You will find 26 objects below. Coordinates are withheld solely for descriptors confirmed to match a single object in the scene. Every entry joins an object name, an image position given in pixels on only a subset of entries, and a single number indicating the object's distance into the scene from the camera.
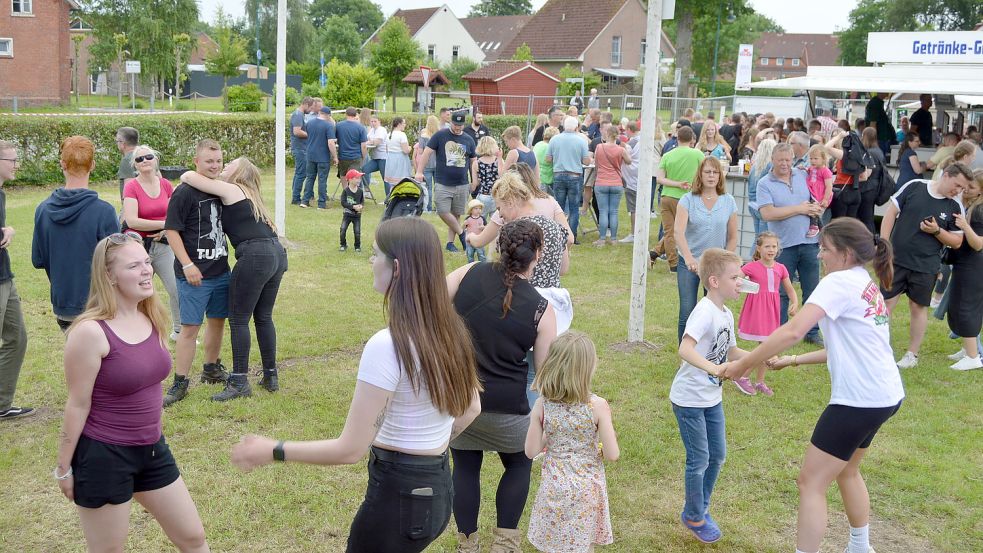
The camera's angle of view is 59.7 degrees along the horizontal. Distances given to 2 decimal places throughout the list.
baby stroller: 9.59
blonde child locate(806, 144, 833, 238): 8.59
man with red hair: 5.60
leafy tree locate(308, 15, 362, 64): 65.38
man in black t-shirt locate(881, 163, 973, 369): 7.33
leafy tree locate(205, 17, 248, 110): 53.84
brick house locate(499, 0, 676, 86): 62.44
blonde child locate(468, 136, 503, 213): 11.51
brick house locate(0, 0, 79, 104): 41.53
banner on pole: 27.75
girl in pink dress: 6.94
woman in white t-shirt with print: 3.90
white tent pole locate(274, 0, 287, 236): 11.45
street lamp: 47.93
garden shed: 47.25
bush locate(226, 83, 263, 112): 34.47
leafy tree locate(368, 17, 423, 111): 46.25
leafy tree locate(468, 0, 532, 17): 103.56
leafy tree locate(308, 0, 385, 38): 102.31
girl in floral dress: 3.72
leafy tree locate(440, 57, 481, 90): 61.60
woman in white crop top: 2.71
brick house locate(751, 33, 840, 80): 115.12
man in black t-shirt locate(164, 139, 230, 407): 6.08
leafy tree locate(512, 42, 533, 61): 55.84
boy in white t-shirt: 4.43
